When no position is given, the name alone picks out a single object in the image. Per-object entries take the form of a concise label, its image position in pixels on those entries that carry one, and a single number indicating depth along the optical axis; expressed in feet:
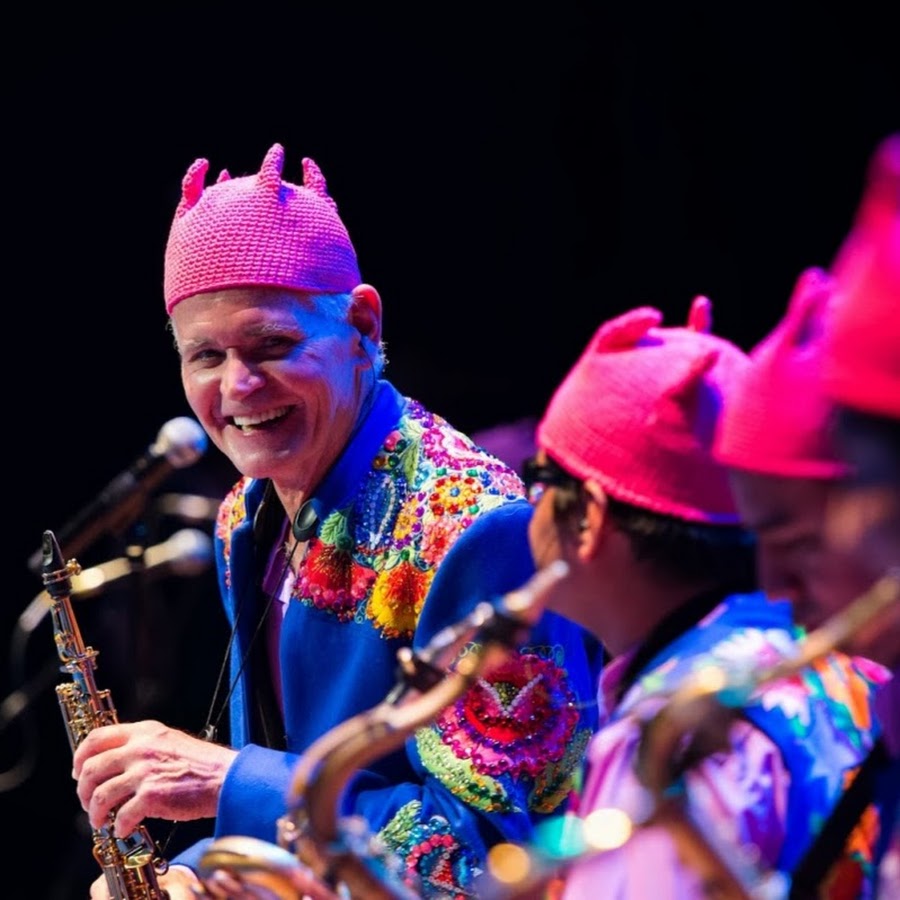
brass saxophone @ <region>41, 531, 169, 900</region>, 20.75
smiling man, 19.13
